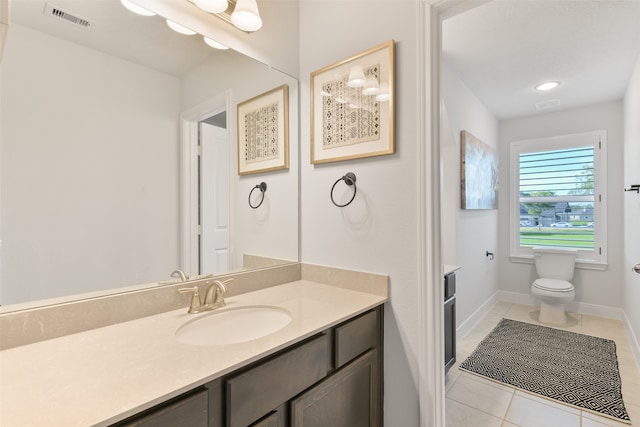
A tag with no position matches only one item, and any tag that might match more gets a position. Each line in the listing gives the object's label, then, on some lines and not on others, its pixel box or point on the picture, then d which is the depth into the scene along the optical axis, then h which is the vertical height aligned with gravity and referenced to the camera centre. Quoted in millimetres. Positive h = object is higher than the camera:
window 3449 +205
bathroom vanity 620 -381
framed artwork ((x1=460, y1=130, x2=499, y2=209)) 2779 +407
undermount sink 1117 -436
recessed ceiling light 2888 +1231
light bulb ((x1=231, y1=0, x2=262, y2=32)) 1333 +889
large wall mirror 936 +232
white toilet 3102 -756
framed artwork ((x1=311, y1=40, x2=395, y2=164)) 1354 +511
